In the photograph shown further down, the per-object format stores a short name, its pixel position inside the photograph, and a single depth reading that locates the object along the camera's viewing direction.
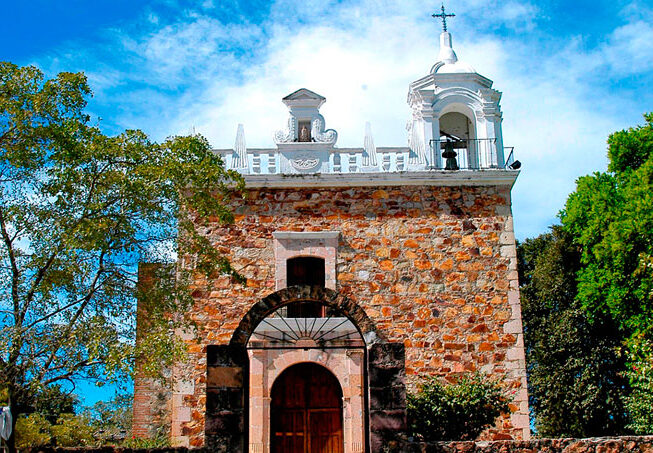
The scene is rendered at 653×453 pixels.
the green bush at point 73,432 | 12.47
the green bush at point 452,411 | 12.82
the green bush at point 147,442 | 14.03
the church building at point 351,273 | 14.53
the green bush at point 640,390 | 15.45
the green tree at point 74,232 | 10.87
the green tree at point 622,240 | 17.28
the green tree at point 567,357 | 18.52
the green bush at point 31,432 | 12.20
